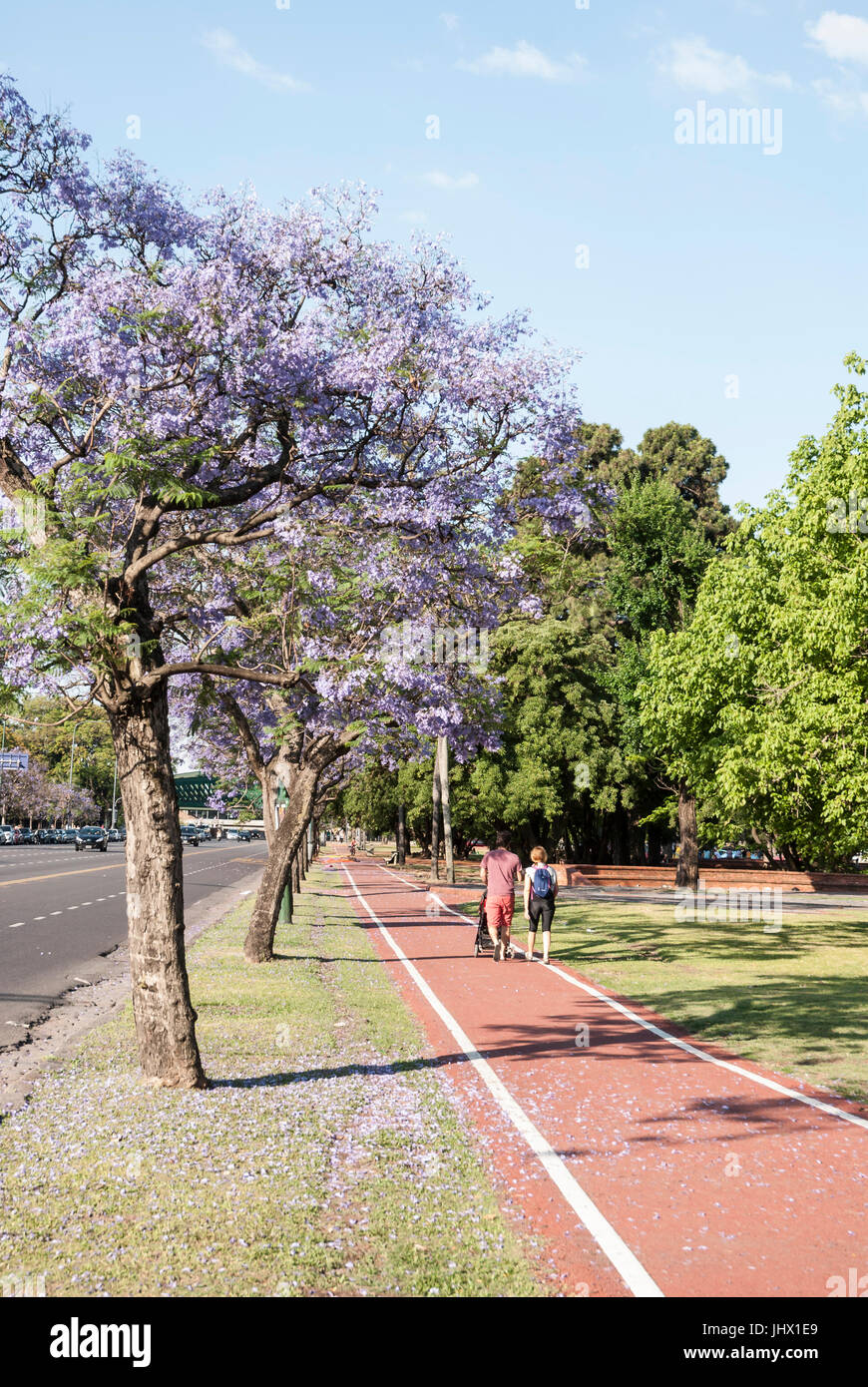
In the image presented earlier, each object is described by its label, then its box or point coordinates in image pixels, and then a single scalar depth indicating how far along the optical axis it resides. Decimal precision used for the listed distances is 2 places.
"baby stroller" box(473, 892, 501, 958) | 20.02
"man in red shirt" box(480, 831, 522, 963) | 17.08
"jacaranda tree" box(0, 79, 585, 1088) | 8.88
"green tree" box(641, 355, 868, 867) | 21.08
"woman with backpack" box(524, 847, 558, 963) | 18.52
